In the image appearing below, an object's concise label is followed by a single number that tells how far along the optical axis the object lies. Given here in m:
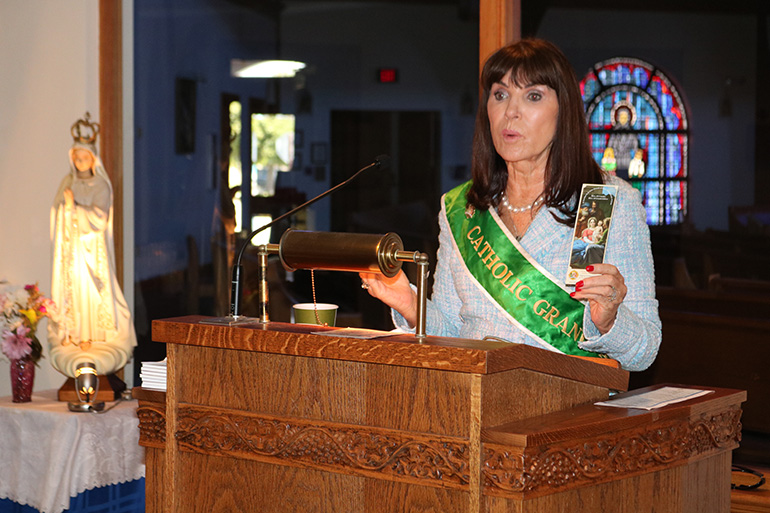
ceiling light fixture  3.98
